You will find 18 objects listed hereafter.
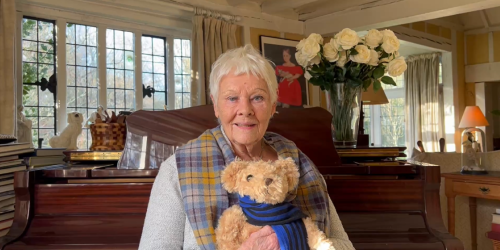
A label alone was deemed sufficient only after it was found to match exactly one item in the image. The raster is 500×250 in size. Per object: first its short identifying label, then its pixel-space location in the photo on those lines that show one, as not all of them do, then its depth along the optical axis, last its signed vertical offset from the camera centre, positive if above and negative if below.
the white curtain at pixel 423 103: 7.17 +0.47
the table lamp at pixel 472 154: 3.34 -0.21
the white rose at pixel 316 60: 2.00 +0.34
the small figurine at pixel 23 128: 3.27 +0.06
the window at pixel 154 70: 4.29 +0.67
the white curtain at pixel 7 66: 3.02 +0.52
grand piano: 1.54 -0.26
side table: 3.16 -0.48
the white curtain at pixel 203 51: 4.17 +0.83
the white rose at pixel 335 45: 1.94 +0.40
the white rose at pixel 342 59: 1.95 +0.33
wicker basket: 1.88 -0.01
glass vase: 2.02 +0.08
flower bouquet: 1.94 +0.30
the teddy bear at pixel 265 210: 1.01 -0.20
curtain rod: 4.10 +1.24
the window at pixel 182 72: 4.50 +0.67
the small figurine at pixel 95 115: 1.99 +0.09
